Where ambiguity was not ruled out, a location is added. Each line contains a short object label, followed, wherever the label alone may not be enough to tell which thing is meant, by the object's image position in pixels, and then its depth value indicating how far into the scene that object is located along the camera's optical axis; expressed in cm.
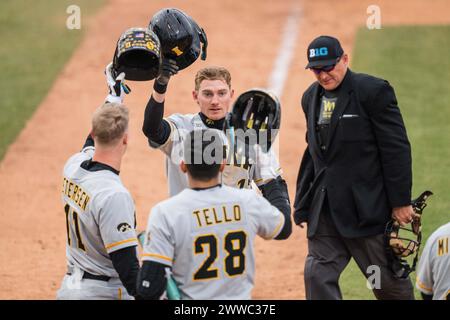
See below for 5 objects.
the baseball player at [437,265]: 1073
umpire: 1246
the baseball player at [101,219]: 1098
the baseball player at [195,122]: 1288
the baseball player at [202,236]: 997
